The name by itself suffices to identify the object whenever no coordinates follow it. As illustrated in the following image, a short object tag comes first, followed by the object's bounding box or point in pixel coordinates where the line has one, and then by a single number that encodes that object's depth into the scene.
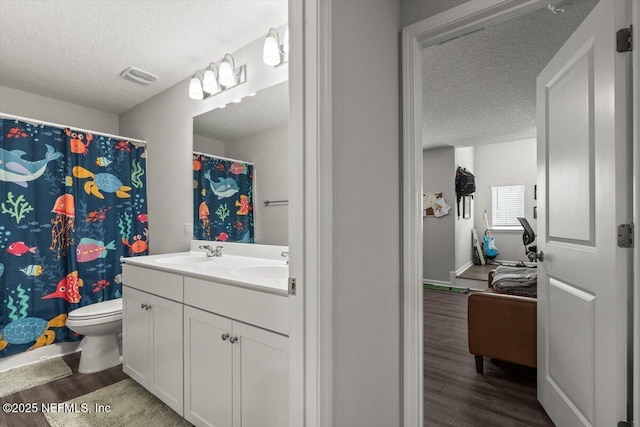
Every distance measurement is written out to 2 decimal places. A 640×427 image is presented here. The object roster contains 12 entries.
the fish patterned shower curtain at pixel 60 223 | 2.39
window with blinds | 5.96
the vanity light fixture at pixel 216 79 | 2.24
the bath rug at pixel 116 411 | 1.76
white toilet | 2.28
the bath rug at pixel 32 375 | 2.17
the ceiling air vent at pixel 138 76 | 2.51
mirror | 2.11
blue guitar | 6.06
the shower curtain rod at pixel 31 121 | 2.36
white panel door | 1.19
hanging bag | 5.36
